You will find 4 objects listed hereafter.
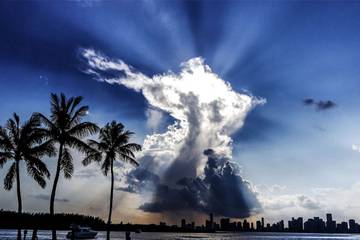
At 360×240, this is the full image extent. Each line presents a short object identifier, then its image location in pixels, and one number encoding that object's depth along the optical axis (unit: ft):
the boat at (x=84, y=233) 381.60
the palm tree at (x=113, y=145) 167.22
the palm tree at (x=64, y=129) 127.03
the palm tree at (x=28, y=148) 128.36
